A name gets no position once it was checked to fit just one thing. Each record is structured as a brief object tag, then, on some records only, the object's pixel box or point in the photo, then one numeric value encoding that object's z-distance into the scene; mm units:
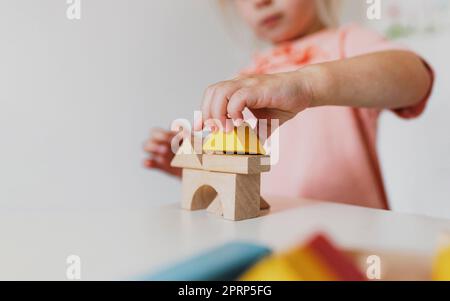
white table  288
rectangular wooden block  402
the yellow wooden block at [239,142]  418
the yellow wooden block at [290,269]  263
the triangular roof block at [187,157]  452
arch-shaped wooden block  413
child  545
